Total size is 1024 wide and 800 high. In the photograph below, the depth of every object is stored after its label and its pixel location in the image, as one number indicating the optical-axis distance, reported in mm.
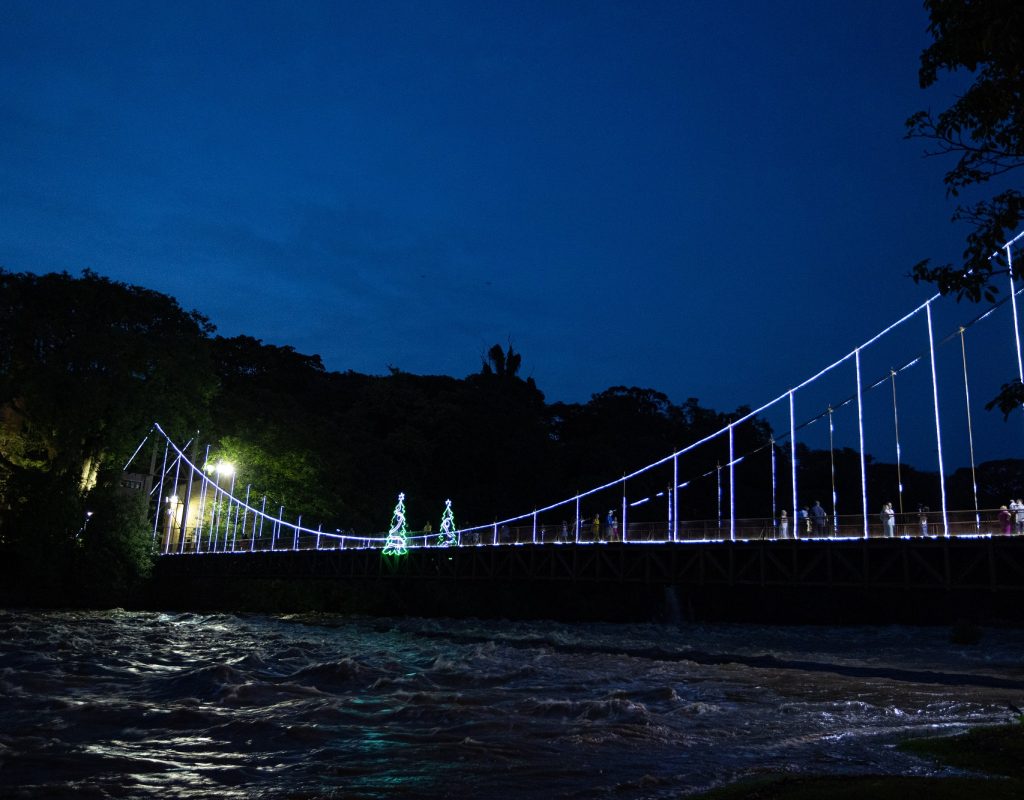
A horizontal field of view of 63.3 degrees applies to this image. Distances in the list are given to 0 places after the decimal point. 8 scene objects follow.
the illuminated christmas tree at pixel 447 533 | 43672
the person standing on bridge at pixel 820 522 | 27469
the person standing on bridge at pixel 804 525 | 27644
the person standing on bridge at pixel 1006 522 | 22984
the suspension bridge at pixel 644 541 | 24938
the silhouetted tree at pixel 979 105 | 7633
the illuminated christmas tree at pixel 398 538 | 43094
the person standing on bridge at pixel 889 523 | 25656
